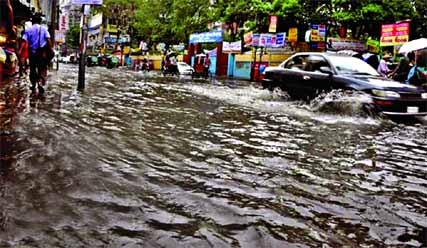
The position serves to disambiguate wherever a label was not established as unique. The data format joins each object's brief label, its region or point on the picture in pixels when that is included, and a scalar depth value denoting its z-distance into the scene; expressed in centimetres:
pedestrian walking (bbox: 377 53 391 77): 1566
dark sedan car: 898
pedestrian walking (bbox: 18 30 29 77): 1510
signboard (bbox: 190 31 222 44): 3859
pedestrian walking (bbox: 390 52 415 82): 1302
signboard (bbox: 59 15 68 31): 3347
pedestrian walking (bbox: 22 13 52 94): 1017
